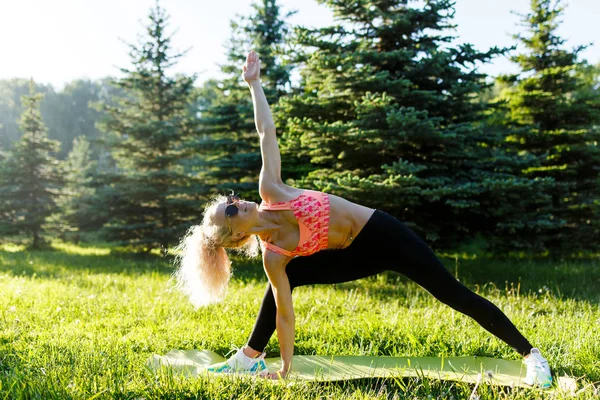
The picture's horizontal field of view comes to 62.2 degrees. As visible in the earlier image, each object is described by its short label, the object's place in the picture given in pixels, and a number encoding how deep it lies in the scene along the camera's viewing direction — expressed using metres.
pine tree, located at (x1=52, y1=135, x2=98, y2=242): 12.06
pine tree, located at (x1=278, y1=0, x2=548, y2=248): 7.07
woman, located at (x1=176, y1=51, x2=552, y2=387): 3.03
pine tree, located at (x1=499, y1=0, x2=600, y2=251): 9.40
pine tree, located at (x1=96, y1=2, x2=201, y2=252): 11.26
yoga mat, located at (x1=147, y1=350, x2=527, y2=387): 3.06
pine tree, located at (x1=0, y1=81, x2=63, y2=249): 14.99
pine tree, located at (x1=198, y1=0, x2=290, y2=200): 10.62
